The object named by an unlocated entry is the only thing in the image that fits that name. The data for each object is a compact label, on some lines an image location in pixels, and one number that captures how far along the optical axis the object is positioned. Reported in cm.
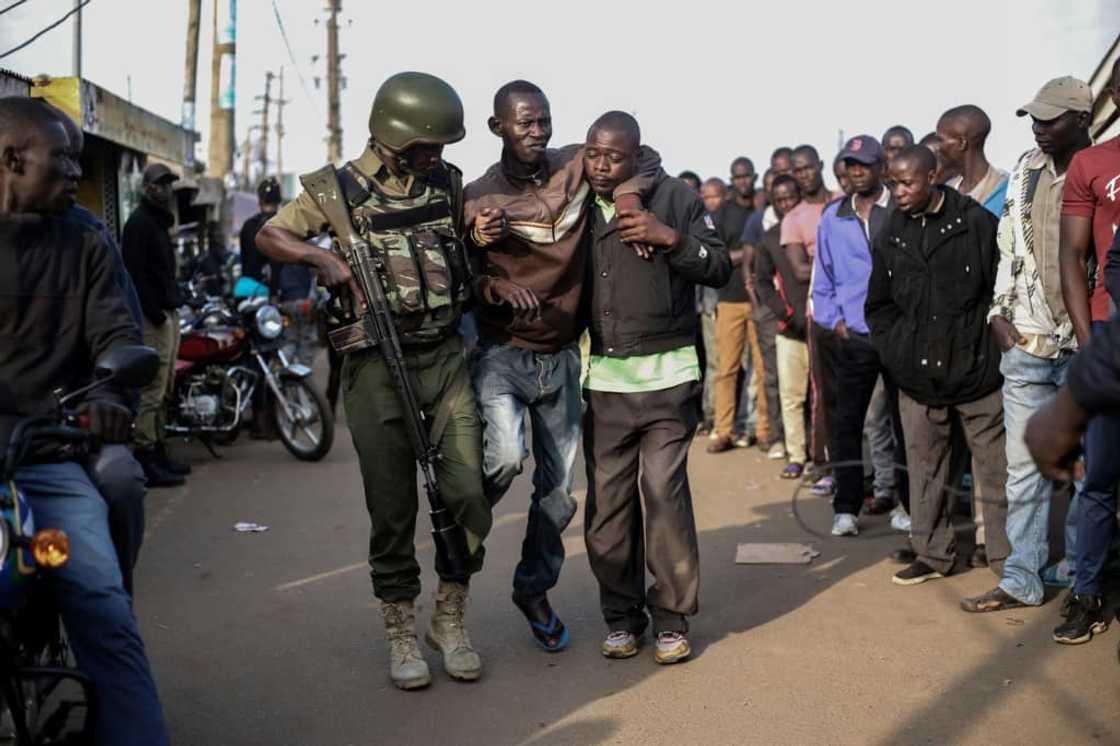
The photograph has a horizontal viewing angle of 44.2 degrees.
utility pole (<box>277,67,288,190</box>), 7590
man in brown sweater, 530
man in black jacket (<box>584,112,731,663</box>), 543
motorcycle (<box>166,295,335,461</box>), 1080
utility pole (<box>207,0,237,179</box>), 2402
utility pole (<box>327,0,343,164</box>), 3719
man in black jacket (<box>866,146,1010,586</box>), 625
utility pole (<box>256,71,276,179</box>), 7231
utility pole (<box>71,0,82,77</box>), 1216
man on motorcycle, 359
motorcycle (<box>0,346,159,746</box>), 332
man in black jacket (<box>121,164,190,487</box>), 953
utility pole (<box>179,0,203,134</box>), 2512
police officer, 505
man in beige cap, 572
